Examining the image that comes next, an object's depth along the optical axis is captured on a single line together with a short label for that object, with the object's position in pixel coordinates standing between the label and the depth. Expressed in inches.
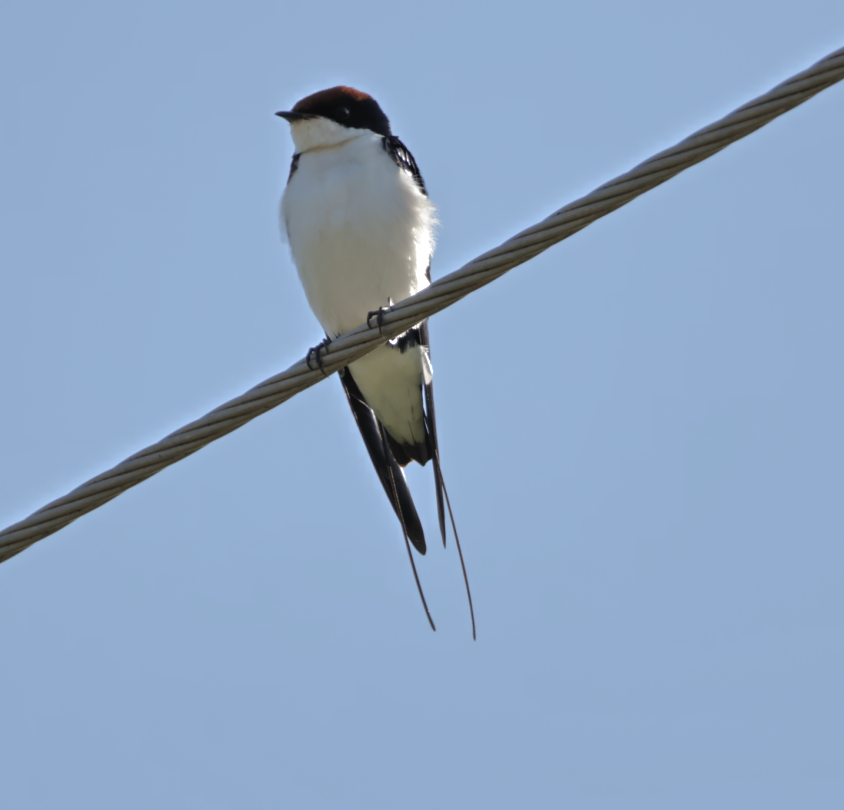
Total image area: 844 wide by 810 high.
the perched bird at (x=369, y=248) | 365.4
